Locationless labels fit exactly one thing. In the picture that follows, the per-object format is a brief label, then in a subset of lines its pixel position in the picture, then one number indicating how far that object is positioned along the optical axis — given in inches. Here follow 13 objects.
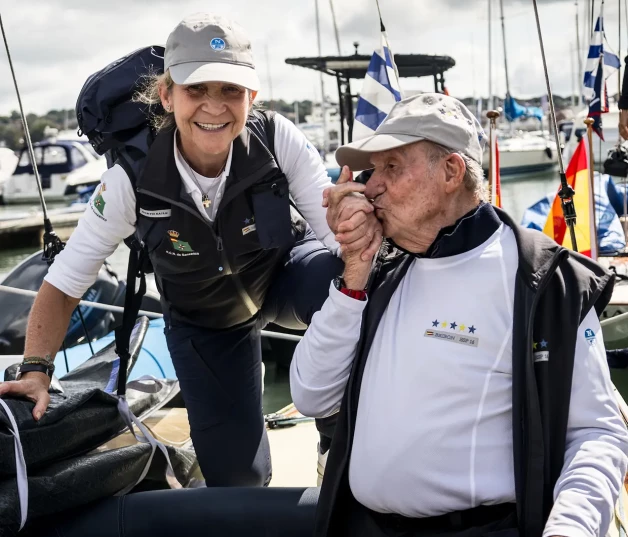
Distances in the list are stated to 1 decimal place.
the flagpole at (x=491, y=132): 195.0
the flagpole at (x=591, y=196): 231.5
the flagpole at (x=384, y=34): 237.1
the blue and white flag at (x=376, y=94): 260.5
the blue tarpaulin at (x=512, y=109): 1296.8
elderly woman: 100.5
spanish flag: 278.4
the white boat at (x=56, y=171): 1099.9
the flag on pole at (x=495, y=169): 213.3
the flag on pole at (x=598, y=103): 345.4
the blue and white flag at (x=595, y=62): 417.1
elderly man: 67.6
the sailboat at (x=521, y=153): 1267.2
